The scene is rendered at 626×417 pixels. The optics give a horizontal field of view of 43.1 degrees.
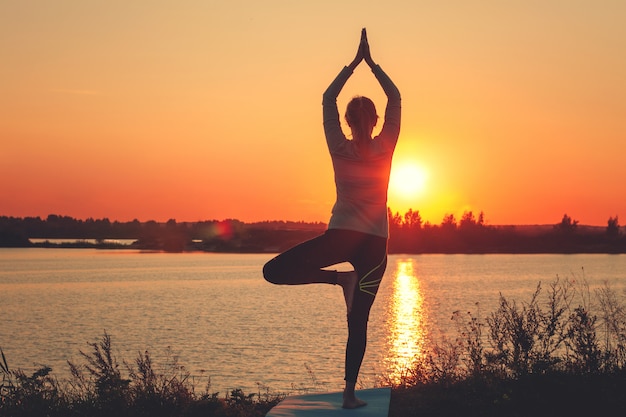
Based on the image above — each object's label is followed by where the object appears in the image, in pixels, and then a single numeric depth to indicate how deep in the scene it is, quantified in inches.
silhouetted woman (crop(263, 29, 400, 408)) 254.5
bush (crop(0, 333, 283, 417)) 320.5
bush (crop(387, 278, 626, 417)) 307.1
